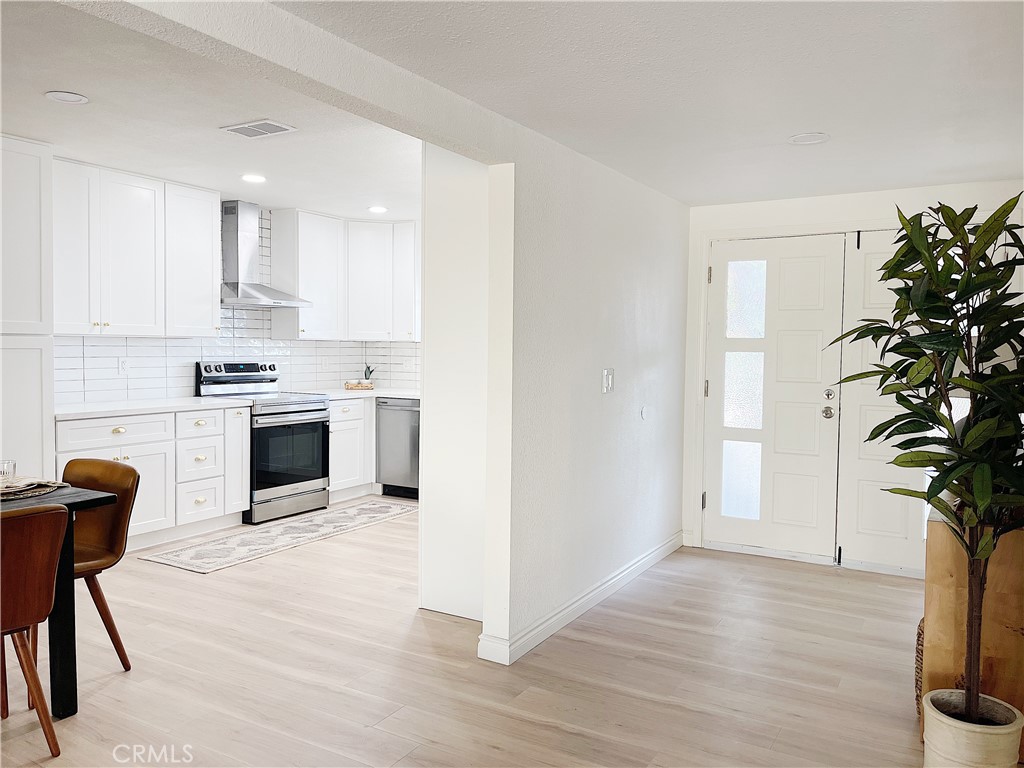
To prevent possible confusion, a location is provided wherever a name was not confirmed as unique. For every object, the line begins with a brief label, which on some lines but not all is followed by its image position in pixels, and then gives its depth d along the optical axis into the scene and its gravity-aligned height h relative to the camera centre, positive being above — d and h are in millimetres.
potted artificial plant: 2299 -179
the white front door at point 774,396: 4957 -277
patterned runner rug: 4786 -1318
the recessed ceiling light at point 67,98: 3428 +1114
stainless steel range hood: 5914 +700
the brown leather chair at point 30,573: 2441 -739
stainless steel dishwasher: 6578 -822
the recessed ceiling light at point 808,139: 3494 +994
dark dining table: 2795 -1055
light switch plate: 4172 -154
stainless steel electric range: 5748 -698
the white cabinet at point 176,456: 4641 -726
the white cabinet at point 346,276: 6426 +636
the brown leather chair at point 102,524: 3123 -756
